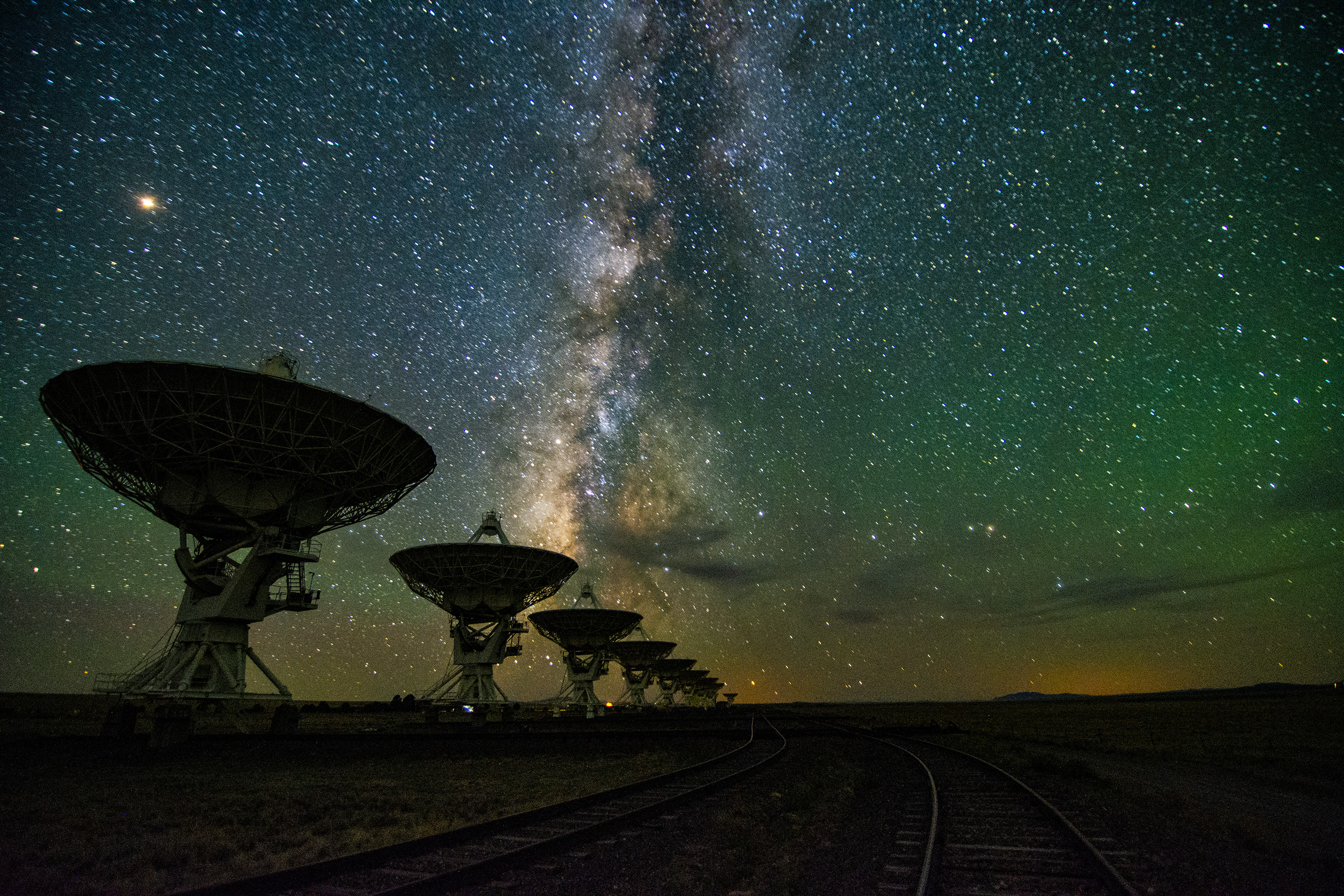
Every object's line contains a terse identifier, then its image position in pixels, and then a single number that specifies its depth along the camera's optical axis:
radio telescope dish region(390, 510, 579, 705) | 34.97
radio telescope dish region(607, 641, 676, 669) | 61.25
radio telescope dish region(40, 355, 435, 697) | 20.22
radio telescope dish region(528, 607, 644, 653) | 48.28
